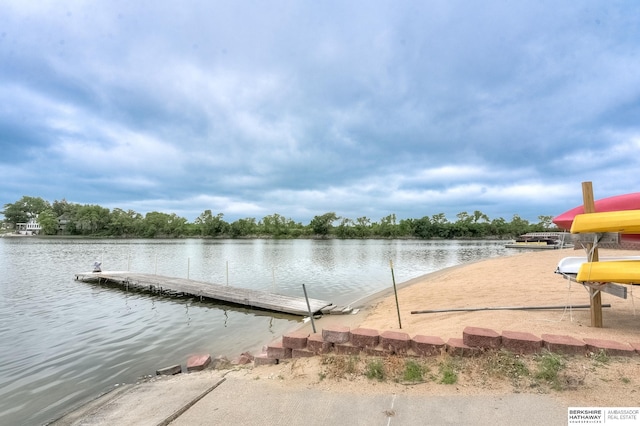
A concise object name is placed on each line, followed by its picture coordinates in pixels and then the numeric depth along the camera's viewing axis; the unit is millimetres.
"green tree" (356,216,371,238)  117562
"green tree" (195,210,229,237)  118938
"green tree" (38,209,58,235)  108906
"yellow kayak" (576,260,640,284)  4632
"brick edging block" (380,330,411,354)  4105
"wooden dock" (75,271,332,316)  12062
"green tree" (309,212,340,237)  116625
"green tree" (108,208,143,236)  112312
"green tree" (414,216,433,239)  116188
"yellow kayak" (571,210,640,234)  4574
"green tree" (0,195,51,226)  130875
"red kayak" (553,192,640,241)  5191
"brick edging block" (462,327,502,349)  3881
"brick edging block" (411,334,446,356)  3985
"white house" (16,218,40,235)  125988
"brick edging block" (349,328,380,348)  4305
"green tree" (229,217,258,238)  117188
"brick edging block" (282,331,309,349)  4809
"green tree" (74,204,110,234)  111188
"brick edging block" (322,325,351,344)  4480
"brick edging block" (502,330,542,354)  3818
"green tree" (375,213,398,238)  116812
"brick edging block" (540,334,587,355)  3727
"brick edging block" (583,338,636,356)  3675
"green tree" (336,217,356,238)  117125
